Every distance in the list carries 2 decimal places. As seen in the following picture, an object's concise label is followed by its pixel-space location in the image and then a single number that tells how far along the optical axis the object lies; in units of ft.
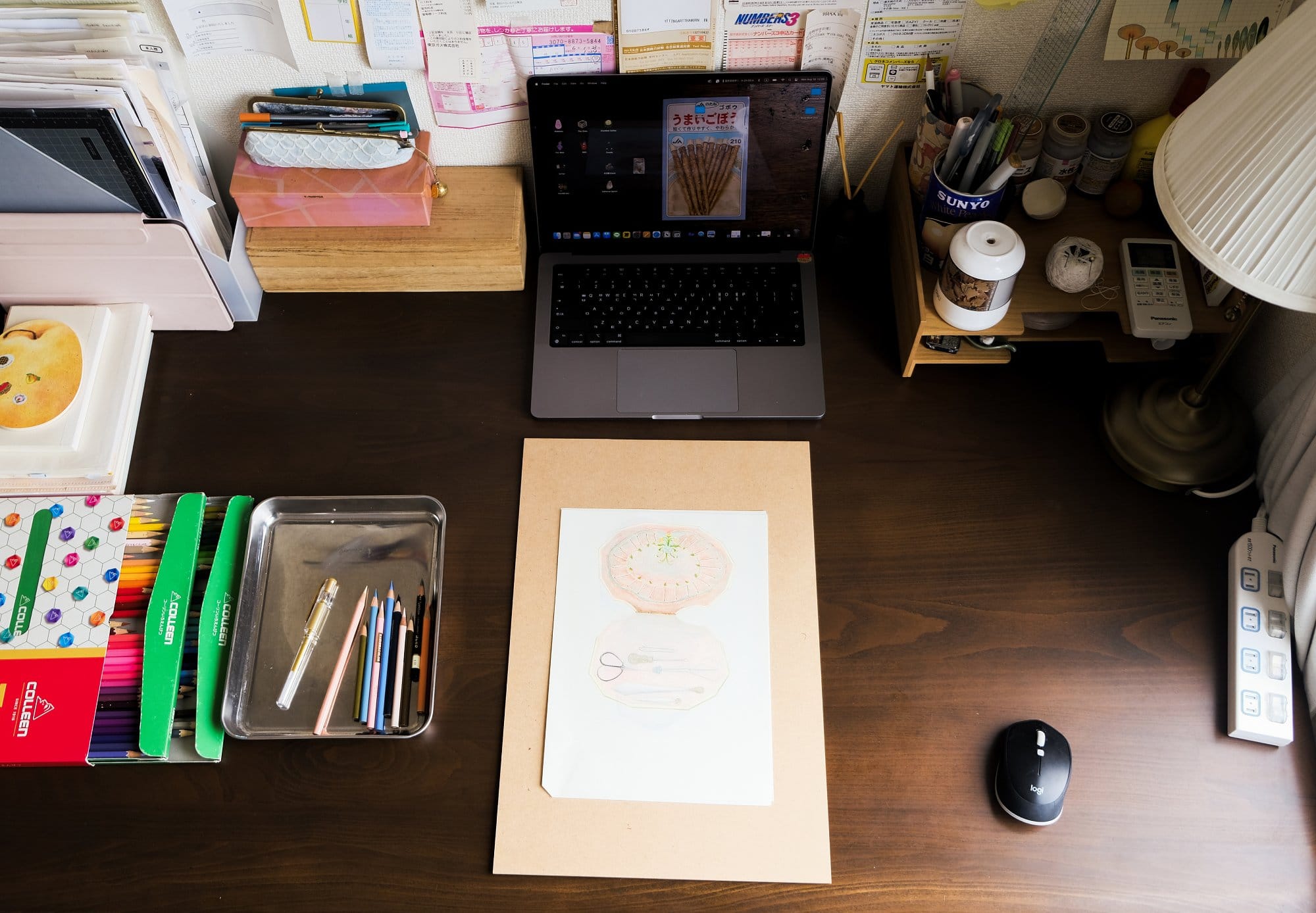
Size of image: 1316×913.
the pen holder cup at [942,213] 3.14
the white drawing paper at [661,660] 2.83
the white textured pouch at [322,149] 3.27
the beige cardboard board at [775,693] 2.73
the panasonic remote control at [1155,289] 3.10
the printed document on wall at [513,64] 3.14
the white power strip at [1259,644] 2.82
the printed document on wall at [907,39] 3.07
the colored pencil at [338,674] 2.90
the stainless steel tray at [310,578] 2.97
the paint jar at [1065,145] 3.29
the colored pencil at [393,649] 2.95
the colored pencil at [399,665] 2.91
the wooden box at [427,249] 3.48
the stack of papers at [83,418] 3.14
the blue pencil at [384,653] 2.91
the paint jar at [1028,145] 3.31
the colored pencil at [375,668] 2.90
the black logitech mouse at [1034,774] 2.72
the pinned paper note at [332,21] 3.04
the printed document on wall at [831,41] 3.10
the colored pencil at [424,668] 2.95
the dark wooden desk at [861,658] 2.72
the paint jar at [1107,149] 3.28
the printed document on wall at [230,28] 3.05
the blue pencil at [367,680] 2.90
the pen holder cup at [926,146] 3.22
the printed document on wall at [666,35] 3.06
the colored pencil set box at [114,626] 2.81
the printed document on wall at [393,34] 3.05
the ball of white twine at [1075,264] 3.09
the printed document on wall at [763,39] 3.09
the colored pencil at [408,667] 2.96
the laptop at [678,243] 3.26
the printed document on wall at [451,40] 3.06
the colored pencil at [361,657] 2.94
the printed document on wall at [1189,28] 2.97
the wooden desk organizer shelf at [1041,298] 3.20
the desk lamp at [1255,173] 2.16
